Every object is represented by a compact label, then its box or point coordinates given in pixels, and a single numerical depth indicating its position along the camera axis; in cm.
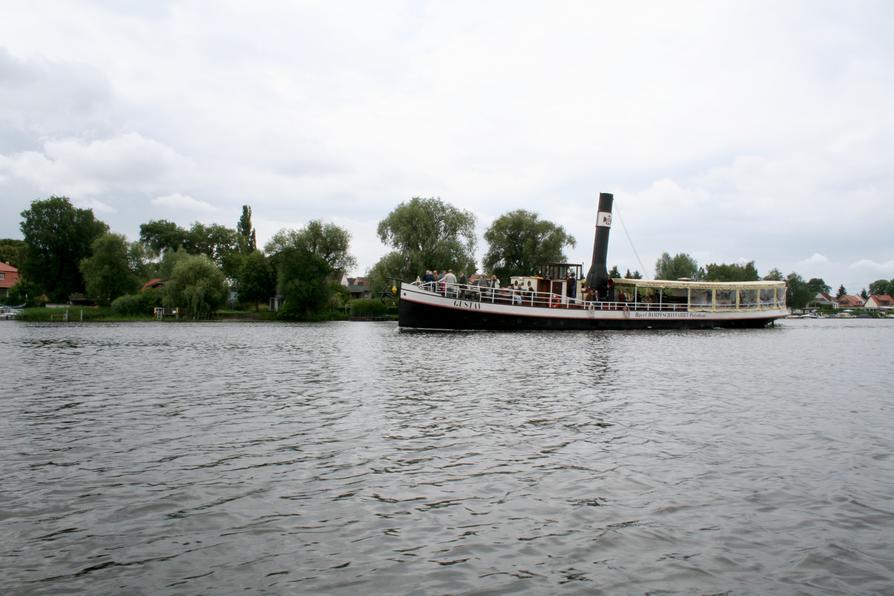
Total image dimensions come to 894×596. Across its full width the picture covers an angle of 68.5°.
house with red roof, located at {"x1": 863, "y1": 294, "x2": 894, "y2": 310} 18038
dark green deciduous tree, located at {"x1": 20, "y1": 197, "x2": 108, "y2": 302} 9200
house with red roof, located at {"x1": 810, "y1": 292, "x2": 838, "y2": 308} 18139
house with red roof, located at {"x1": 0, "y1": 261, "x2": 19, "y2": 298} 10918
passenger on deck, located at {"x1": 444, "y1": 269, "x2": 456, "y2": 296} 4277
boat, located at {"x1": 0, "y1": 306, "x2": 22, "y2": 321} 8207
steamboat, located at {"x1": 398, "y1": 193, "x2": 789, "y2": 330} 4269
